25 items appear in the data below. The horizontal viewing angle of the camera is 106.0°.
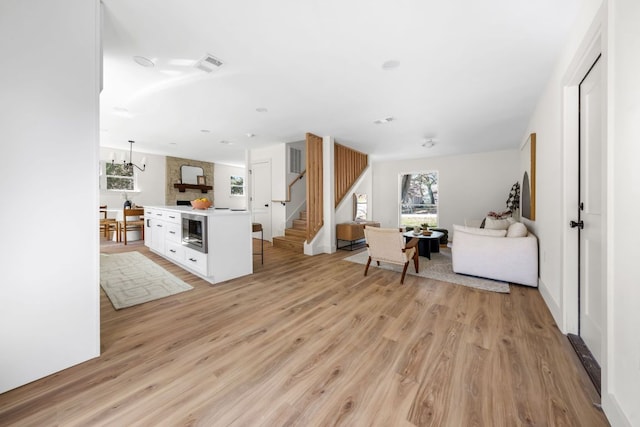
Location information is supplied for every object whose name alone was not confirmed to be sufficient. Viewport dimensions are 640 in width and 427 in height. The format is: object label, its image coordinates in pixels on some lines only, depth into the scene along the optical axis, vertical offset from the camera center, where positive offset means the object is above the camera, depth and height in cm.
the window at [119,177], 682 +98
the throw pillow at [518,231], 323 -26
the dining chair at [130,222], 584 -30
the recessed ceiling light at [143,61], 236 +149
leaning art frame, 336 +49
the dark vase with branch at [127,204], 608 +17
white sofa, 307 -59
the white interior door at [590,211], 167 +1
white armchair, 333 -51
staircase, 545 -64
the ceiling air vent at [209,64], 235 +149
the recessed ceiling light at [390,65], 241 +150
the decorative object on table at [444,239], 593 -67
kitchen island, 319 -45
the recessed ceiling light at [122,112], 374 +158
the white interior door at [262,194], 663 +48
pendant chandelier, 682 +137
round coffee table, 463 -59
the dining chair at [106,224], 619 -35
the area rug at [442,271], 316 -95
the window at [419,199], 762 +41
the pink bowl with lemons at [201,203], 371 +12
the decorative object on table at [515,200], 552 +28
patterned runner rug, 277 -96
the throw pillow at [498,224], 425 -22
